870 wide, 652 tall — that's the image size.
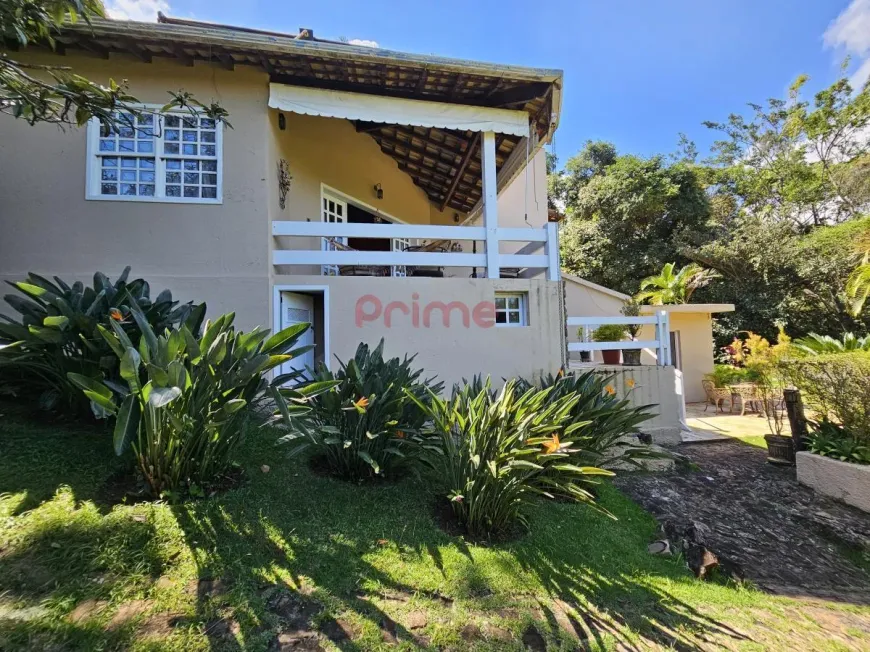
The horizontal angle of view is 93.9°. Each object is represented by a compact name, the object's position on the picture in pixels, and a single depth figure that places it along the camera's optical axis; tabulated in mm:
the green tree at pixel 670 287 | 13594
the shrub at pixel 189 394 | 2449
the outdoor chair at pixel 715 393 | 11500
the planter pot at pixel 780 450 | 6668
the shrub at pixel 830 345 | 8117
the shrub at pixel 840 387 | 5559
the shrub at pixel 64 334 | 3250
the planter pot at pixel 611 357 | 8656
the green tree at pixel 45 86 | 3109
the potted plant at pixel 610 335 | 8461
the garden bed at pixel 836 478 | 5242
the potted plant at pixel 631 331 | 7688
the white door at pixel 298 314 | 6004
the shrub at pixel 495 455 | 3139
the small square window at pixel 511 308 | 6438
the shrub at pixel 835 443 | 5527
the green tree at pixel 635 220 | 17278
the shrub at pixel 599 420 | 4166
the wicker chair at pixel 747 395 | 10673
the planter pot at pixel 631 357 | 7648
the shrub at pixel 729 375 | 11750
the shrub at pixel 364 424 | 3607
